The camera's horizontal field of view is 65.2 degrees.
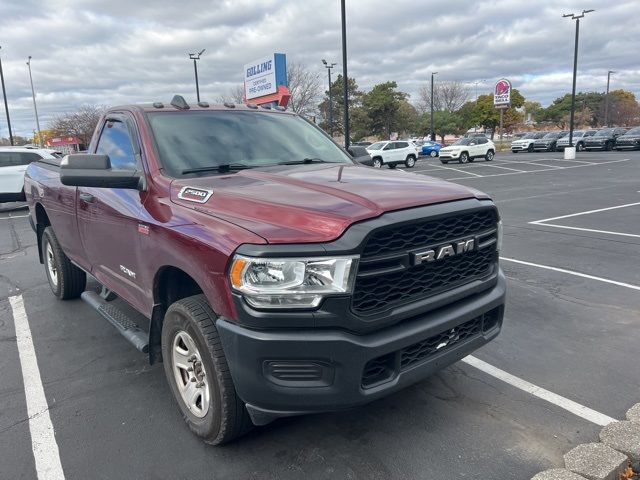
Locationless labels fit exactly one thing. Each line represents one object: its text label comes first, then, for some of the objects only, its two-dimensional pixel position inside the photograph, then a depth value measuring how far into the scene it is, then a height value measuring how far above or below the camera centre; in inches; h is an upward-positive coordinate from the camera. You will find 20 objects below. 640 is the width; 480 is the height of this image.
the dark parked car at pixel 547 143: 1609.3 -52.9
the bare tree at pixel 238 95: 1958.3 +167.9
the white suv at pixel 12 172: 581.9 -27.7
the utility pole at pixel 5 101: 1259.6 +116.7
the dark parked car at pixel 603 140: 1541.6 -49.4
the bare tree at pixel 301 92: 1881.2 +163.2
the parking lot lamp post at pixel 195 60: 1309.1 +205.4
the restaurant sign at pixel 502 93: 1822.1 +124.5
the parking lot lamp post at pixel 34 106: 1574.8 +128.5
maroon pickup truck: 91.2 -26.1
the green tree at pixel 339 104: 2253.9 +137.1
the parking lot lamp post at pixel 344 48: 772.0 +132.2
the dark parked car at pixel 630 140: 1454.2 -49.9
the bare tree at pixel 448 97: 2908.5 +186.3
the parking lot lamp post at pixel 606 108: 2999.5 +93.8
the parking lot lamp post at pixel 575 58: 1203.1 +165.9
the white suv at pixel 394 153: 1178.6 -48.1
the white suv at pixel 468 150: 1256.2 -52.6
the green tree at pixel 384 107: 2166.6 +111.8
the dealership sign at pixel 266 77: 831.7 +104.7
